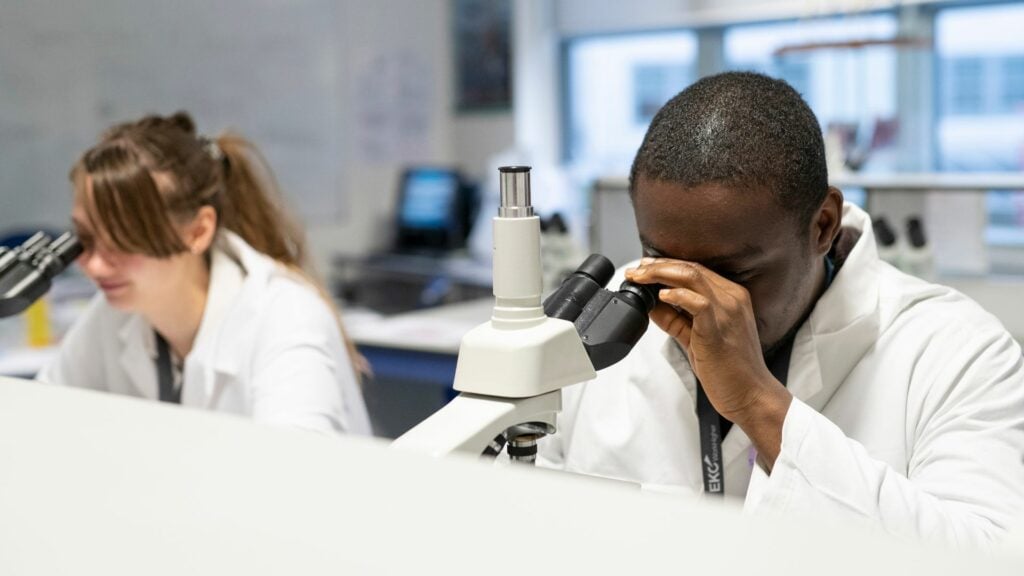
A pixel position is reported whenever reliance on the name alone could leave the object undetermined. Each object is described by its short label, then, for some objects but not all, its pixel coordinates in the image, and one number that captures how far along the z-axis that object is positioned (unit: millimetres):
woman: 1711
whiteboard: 4082
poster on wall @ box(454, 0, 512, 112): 5777
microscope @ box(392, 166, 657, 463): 646
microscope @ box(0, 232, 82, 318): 1248
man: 955
